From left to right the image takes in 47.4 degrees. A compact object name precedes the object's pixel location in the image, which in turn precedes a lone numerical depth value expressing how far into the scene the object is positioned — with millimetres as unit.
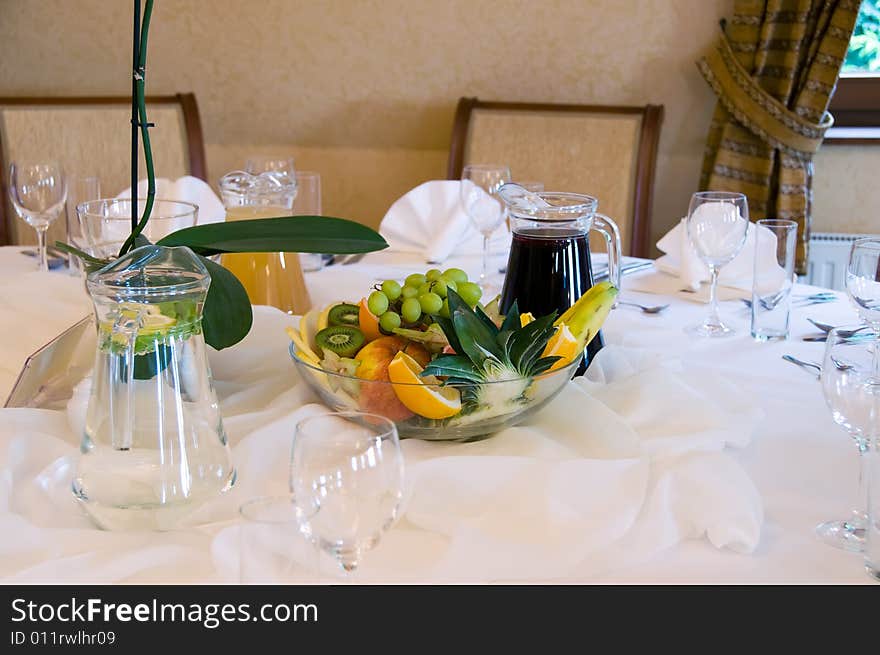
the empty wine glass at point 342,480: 658
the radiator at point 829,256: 2791
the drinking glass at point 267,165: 1926
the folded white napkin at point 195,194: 1827
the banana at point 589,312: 984
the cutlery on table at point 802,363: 1277
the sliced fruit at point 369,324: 1022
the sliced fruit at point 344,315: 1044
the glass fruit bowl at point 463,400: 892
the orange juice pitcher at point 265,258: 1342
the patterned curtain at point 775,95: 2490
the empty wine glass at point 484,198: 1654
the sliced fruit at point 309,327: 1037
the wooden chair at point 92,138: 2655
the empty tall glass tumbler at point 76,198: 1645
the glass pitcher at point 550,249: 1130
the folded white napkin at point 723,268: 1659
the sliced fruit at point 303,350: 966
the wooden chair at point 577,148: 2627
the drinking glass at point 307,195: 1932
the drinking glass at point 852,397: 809
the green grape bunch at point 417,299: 987
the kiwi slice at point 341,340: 1004
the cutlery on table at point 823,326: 1449
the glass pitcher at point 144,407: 795
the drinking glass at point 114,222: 1064
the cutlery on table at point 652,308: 1536
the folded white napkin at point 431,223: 1875
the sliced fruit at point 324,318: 1044
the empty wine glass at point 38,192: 1726
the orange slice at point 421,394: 874
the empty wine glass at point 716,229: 1438
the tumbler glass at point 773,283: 1389
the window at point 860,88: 2762
